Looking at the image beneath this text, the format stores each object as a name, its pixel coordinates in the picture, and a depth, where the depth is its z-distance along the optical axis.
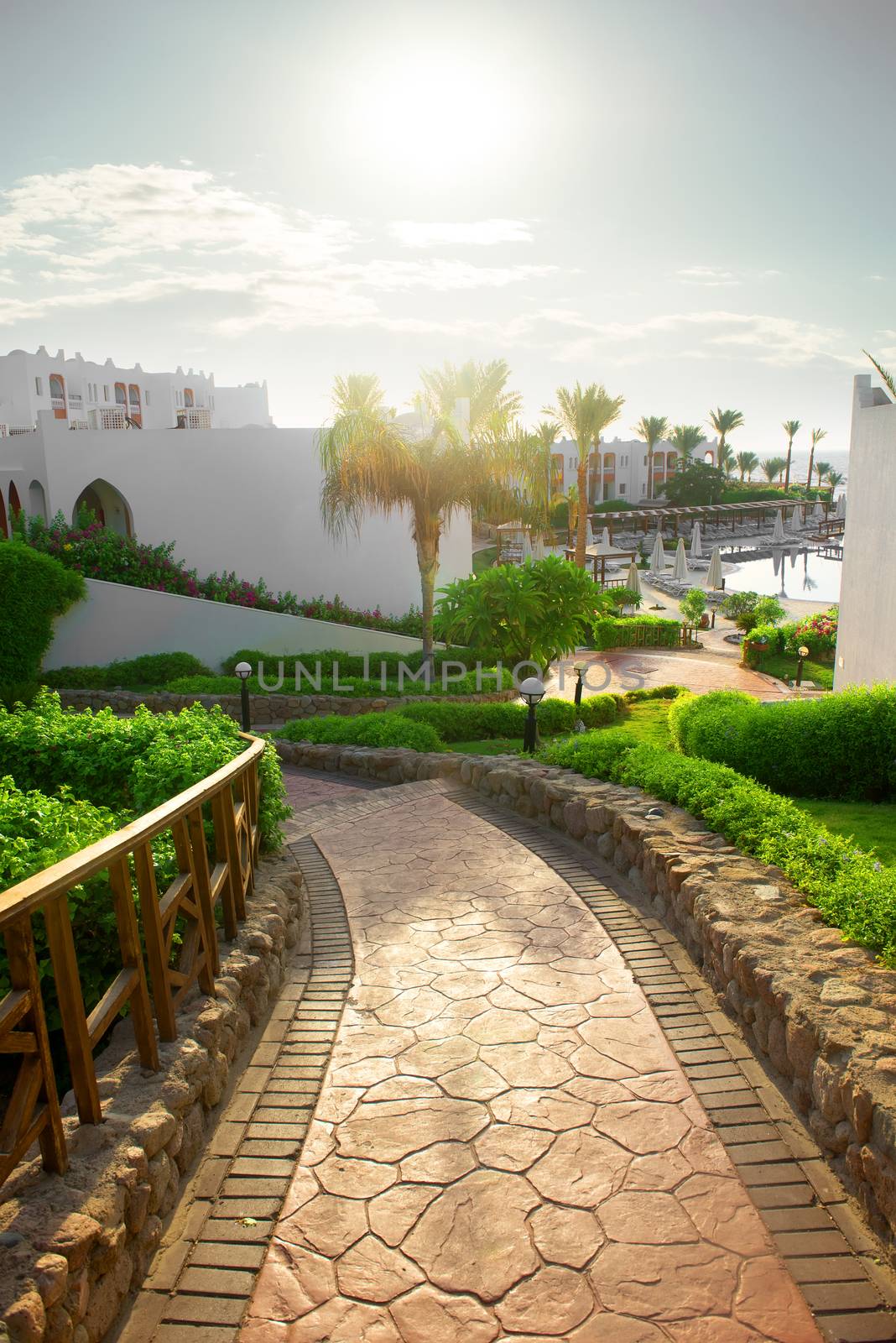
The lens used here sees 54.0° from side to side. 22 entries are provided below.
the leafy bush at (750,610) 31.02
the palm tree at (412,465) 18.45
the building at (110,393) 43.50
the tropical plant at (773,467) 92.88
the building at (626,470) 79.94
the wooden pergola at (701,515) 59.24
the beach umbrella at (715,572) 37.75
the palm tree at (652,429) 80.25
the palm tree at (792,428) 91.06
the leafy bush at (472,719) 14.48
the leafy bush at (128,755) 5.60
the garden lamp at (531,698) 10.84
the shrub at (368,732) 12.44
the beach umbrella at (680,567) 41.22
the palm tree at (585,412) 38.62
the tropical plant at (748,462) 89.44
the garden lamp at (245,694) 14.45
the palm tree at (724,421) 79.00
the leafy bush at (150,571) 20.56
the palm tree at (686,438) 79.88
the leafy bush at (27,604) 18.52
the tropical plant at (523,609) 18.31
